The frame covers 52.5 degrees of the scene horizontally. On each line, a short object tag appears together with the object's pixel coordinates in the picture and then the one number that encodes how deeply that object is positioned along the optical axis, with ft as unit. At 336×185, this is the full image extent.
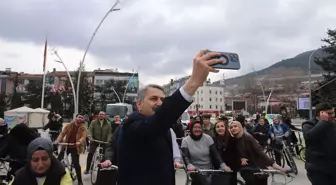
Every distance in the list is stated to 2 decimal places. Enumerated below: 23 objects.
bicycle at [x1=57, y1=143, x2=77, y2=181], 27.41
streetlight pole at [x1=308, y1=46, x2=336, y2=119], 74.91
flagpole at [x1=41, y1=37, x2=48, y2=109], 97.09
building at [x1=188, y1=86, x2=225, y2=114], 398.01
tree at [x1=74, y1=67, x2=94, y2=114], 201.36
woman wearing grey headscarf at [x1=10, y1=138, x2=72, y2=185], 9.13
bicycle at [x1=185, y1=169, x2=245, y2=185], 15.09
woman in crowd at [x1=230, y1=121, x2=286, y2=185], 15.89
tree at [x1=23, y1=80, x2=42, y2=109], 211.00
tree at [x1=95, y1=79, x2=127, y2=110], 247.91
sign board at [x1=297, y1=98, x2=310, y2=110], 103.35
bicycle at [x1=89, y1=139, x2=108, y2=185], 26.62
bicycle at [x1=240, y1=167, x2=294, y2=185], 14.26
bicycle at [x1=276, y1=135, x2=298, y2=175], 32.76
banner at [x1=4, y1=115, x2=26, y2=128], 83.51
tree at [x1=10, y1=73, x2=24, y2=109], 183.21
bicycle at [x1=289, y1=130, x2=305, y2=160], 40.65
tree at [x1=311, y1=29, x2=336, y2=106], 122.62
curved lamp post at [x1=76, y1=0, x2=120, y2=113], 76.97
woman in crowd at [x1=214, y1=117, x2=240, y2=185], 16.71
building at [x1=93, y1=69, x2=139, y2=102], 297.49
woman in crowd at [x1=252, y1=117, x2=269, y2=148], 39.06
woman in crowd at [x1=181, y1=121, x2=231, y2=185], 16.90
